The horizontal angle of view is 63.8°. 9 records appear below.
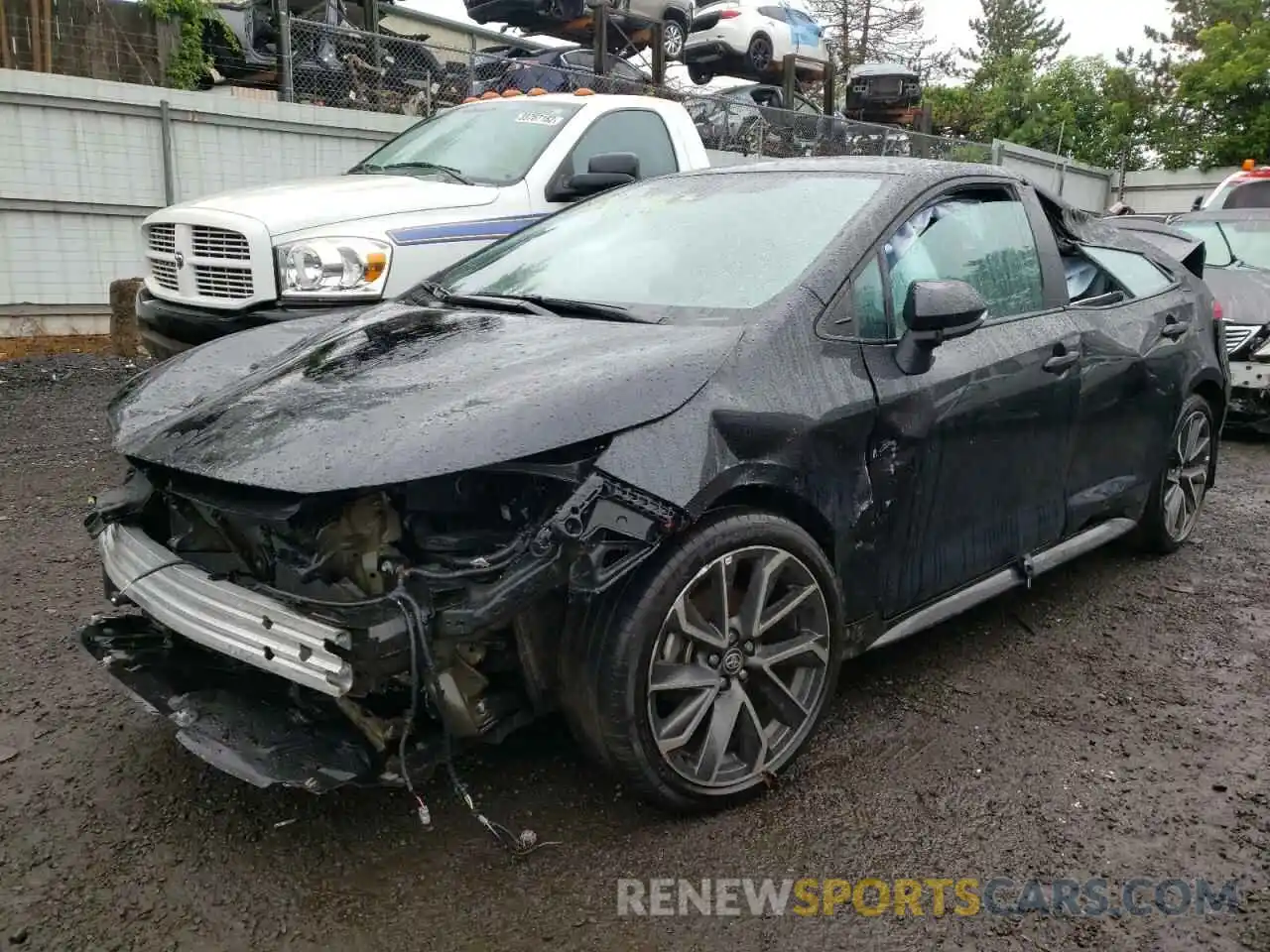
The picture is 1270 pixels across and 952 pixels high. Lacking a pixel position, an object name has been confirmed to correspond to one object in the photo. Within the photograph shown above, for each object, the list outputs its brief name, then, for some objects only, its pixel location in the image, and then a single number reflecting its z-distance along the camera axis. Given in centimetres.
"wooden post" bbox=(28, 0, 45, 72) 960
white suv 1703
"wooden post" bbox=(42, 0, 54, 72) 969
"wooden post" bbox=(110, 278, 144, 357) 823
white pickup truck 508
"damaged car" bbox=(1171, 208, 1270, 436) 707
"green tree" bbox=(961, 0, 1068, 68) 5259
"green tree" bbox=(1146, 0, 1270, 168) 2686
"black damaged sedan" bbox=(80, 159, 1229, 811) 226
